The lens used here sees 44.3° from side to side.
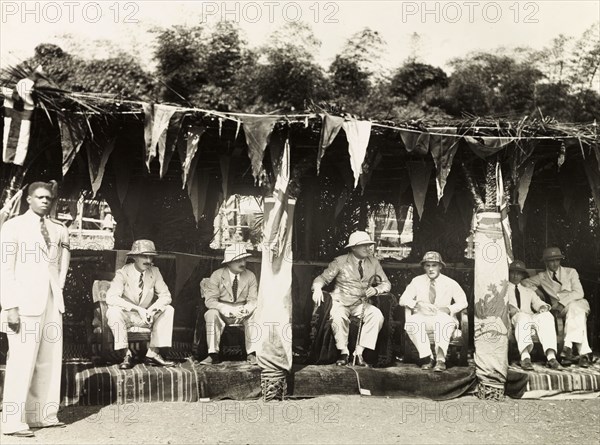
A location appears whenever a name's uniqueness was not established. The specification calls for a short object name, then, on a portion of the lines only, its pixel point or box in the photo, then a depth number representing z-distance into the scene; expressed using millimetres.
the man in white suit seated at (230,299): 8703
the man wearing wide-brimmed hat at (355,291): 8891
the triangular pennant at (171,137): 7532
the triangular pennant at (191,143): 7781
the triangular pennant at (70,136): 7336
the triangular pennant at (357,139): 7824
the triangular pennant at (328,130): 7805
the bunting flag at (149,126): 7473
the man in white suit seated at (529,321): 9180
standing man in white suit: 6777
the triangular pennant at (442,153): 8227
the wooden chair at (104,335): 8391
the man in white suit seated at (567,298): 9414
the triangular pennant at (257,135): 7758
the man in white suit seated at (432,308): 8812
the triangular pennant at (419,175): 8945
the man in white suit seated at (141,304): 8375
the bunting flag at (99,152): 7754
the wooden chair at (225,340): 8836
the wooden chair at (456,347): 9008
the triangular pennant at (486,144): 8211
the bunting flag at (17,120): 6977
